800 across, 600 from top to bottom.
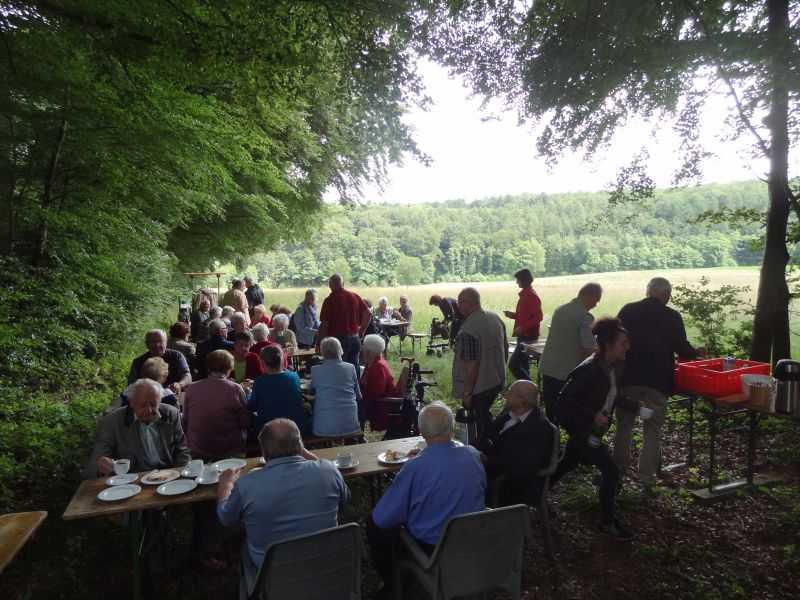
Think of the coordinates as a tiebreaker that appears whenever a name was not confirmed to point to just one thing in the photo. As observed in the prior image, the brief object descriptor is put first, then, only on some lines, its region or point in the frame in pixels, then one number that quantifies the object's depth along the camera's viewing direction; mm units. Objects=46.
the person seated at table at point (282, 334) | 7285
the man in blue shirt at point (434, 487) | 2293
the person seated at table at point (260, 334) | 5862
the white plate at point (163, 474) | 2736
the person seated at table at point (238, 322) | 5910
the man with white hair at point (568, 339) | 4438
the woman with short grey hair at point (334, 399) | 4156
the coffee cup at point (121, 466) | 2846
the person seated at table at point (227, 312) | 7916
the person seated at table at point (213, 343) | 5654
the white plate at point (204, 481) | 2724
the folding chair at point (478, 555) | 2094
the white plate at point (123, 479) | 2711
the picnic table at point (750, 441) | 3848
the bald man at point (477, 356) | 4383
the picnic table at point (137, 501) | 2406
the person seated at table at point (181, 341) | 5535
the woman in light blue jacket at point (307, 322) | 8430
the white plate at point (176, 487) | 2600
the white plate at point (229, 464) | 2941
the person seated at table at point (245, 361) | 5262
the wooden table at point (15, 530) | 2099
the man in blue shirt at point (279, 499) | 2150
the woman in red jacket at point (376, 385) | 4637
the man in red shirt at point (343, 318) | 6723
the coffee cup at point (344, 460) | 2966
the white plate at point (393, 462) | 3014
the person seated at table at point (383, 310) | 12023
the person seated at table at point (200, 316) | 8773
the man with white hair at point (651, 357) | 4059
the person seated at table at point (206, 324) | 8133
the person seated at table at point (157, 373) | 3760
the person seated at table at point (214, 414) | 3615
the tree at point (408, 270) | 53469
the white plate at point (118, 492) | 2506
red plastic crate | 3957
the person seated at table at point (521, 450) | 2961
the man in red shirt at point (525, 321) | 6433
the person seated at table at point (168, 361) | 4688
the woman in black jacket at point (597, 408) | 3383
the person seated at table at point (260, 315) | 8148
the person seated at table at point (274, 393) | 3936
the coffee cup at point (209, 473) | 2777
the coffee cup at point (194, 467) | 2834
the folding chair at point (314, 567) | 1885
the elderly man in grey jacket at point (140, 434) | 3090
